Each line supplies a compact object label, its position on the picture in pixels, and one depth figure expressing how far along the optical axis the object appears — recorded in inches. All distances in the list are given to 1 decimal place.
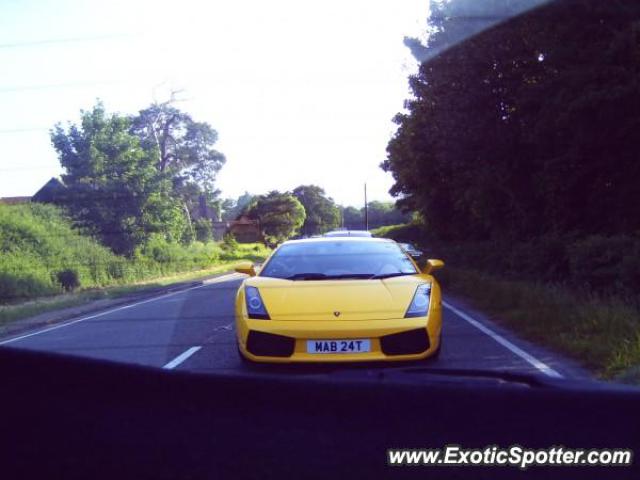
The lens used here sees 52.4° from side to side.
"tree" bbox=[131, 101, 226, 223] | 1713.8
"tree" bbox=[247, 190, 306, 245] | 2564.0
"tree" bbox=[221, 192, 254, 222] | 2941.9
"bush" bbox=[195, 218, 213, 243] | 1870.1
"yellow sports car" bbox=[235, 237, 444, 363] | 223.6
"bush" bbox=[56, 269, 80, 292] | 911.7
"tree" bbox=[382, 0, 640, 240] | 642.2
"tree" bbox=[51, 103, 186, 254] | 1211.9
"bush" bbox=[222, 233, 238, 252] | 1942.7
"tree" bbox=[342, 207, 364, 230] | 3809.5
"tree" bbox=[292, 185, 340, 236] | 2947.8
